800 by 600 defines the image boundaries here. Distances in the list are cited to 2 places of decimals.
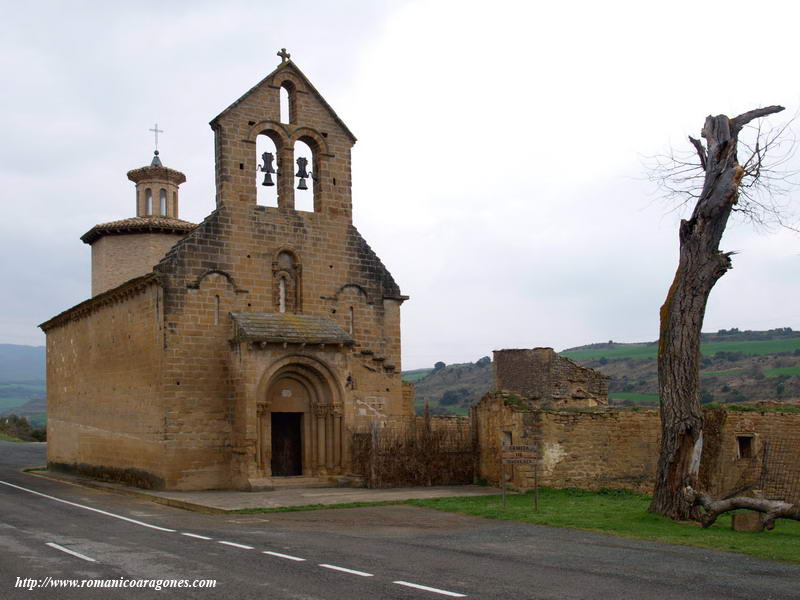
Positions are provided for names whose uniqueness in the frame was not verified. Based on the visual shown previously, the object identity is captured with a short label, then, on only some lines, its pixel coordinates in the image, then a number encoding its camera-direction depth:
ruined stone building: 38.59
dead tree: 16.58
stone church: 23.06
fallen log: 14.76
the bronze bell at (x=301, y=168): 25.97
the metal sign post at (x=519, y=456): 17.80
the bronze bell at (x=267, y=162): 25.11
